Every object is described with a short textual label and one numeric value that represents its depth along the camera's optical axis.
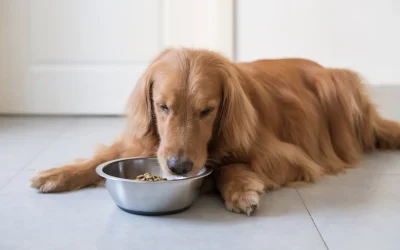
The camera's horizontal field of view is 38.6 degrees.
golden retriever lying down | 1.81
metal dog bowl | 1.68
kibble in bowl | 1.84
